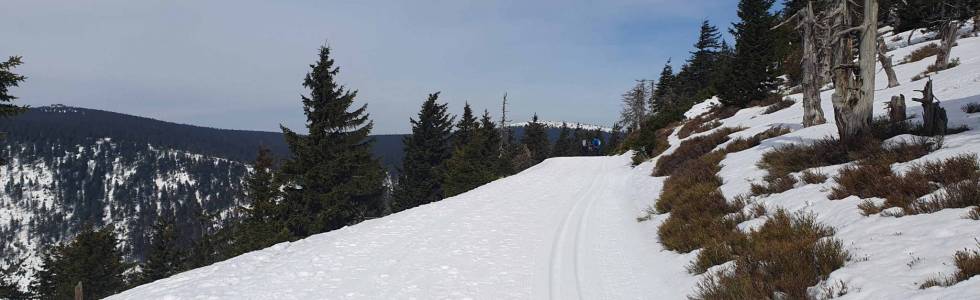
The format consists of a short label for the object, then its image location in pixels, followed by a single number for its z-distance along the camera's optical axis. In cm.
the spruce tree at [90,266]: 4428
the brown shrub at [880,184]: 591
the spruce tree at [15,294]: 4779
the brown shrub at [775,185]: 870
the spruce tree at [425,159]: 4119
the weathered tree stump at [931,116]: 816
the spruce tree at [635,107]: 7238
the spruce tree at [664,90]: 6981
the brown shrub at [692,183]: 1064
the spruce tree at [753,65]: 2978
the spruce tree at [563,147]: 9556
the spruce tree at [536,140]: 8874
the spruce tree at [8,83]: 1425
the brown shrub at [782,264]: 477
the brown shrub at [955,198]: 508
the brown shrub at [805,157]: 913
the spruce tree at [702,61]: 6664
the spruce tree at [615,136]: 9699
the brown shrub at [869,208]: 594
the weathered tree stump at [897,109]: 963
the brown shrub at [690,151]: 1681
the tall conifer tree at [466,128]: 4909
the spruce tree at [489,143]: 4594
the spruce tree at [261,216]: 2424
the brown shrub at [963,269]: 371
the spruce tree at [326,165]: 2534
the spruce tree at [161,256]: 4831
